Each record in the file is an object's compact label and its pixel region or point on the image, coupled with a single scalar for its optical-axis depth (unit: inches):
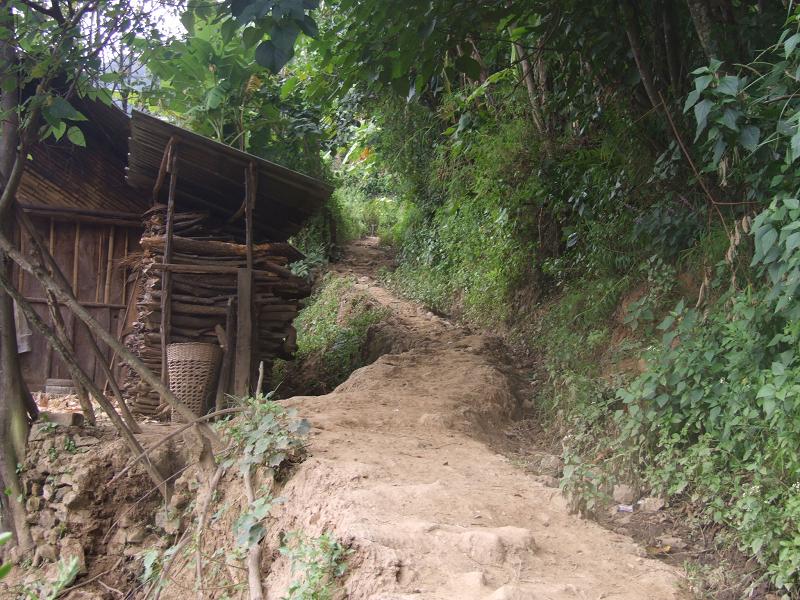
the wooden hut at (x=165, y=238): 302.5
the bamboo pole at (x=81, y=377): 198.7
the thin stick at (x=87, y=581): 198.4
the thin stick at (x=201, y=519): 159.3
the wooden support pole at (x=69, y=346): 225.5
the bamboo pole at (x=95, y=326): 185.3
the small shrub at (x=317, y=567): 124.2
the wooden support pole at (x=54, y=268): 218.6
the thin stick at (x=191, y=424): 175.4
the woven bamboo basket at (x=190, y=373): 283.3
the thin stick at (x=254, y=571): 141.8
